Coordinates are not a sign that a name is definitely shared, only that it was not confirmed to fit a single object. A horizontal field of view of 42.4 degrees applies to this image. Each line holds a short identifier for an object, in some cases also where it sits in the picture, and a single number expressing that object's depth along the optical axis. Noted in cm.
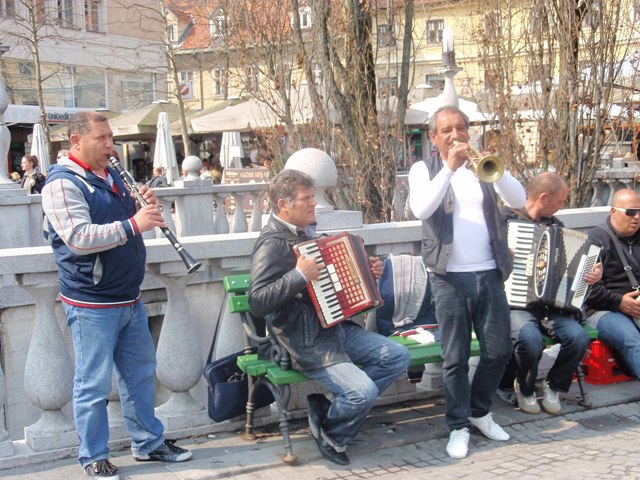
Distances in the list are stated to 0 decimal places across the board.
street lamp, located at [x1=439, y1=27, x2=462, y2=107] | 841
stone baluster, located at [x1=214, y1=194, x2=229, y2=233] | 1262
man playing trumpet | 468
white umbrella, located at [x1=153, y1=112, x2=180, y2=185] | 1800
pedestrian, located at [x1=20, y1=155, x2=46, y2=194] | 1278
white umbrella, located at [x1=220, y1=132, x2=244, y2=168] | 1991
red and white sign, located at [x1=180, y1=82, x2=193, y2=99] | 3742
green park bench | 456
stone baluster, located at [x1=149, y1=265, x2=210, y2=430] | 491
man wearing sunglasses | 586
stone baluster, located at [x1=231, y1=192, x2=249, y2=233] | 1270
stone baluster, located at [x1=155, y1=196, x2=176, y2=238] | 1115
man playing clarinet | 400
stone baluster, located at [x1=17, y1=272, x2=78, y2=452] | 448
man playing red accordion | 441
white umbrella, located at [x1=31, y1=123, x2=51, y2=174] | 1742
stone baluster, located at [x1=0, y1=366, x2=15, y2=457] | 437
